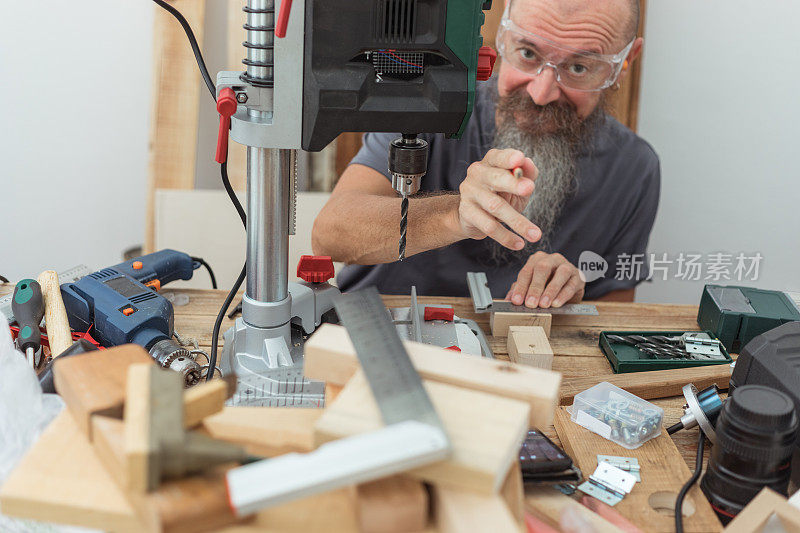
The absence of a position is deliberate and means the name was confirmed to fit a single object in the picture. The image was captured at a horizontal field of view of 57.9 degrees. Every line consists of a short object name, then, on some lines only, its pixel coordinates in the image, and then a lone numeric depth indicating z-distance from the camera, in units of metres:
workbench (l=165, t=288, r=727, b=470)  1.12
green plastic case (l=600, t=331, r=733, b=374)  1.15
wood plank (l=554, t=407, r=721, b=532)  0.81
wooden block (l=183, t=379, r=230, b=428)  0.59
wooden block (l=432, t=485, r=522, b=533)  0.55
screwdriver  0.99
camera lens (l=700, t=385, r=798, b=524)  0.77
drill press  0.84
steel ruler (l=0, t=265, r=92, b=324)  1.08
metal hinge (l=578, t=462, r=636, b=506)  0.84
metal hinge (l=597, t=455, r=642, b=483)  0.88
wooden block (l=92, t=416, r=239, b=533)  0.51
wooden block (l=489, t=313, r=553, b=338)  1.28
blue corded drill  0.99
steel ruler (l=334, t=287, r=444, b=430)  0.61
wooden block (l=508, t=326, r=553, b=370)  1.12
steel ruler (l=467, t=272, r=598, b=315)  1.30
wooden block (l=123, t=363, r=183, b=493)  0.51
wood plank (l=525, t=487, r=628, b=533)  0.75
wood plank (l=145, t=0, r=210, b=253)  2.29
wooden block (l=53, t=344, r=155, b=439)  0.60
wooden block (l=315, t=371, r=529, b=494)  0.56
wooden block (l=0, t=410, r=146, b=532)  0.55
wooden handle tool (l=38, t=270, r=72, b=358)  1.01
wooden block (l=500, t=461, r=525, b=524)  0.63
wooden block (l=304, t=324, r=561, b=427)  0.66
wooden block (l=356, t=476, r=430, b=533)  0.55
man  1.51
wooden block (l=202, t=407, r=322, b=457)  0.64
